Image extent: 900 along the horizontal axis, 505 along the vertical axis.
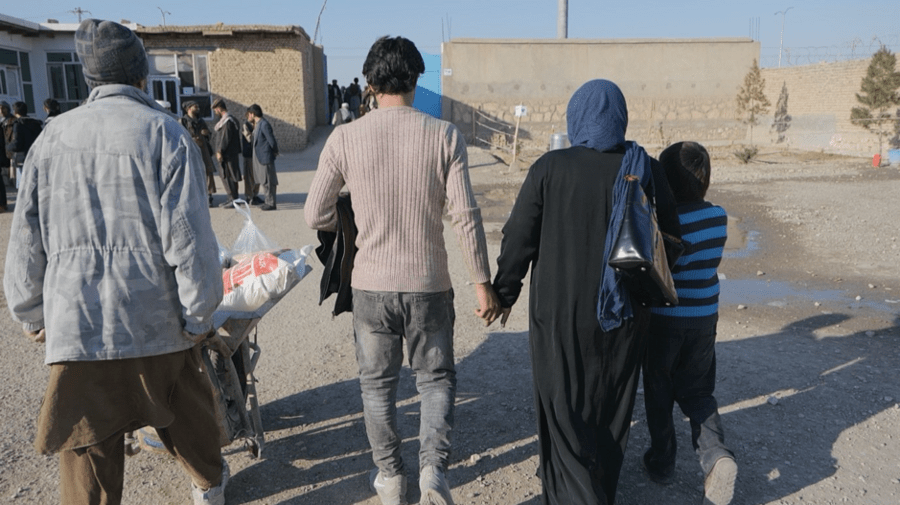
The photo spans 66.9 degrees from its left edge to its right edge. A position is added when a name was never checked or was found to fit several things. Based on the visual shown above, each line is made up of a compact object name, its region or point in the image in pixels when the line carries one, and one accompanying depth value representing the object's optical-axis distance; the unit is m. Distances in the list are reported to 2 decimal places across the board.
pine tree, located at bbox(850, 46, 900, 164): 19.31
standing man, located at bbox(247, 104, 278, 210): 10.43
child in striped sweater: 2.93
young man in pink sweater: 2.70
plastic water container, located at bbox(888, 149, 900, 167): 16.34
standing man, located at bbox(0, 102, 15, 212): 11.34
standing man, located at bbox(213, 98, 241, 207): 10.67
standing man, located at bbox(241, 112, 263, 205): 11.17
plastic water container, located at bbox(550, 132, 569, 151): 13.37
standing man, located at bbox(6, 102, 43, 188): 10.97
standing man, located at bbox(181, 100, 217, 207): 10.67
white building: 19.84
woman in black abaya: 2.56
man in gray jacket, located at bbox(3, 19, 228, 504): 2.22
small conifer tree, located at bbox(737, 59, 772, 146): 25.16
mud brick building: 19.34
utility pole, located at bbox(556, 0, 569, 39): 28.11
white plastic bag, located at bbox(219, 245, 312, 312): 3.15
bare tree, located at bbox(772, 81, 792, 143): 24.72
